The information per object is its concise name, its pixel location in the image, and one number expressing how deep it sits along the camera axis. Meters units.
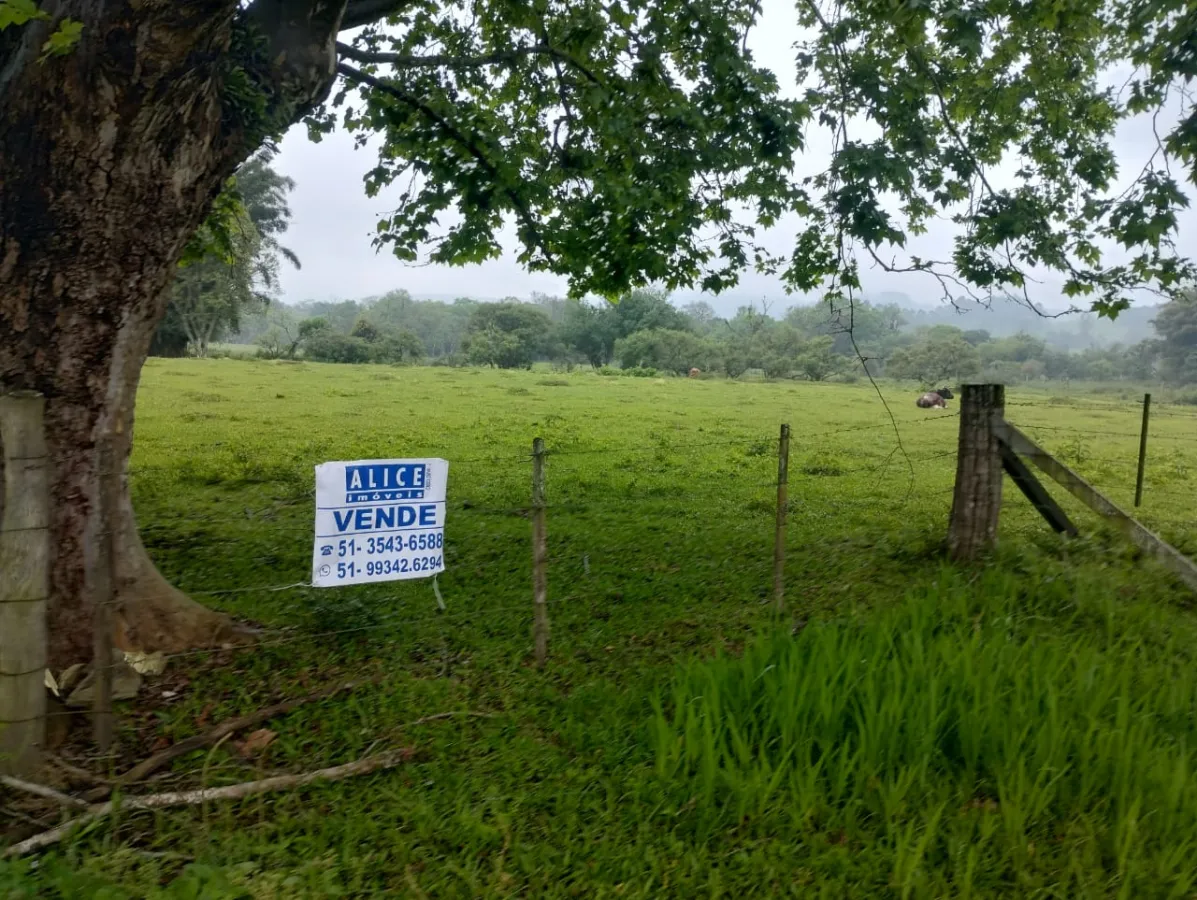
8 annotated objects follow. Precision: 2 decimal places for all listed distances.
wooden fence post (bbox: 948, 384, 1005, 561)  6.05
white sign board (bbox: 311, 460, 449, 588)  4.26
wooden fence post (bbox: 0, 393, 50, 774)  3.25
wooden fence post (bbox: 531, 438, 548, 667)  4.80
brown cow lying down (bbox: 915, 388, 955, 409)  22.97
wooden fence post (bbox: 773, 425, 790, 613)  5.68
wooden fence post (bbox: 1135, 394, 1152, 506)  7.79
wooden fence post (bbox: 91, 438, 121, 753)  3.46
